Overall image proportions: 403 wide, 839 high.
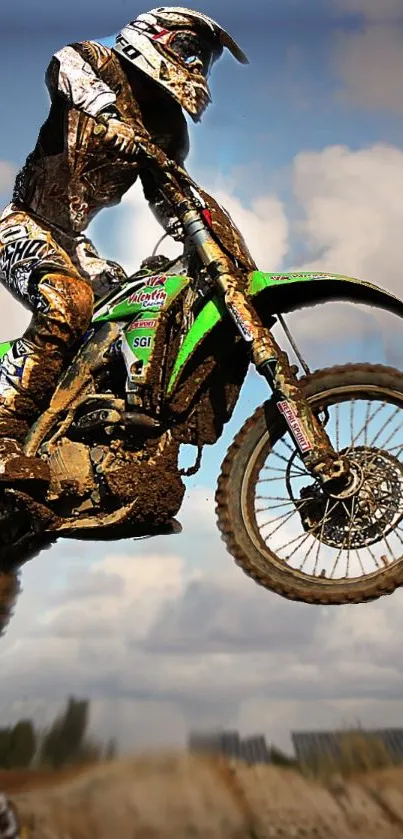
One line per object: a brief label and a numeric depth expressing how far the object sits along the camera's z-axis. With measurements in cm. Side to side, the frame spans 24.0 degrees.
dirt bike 618
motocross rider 693
